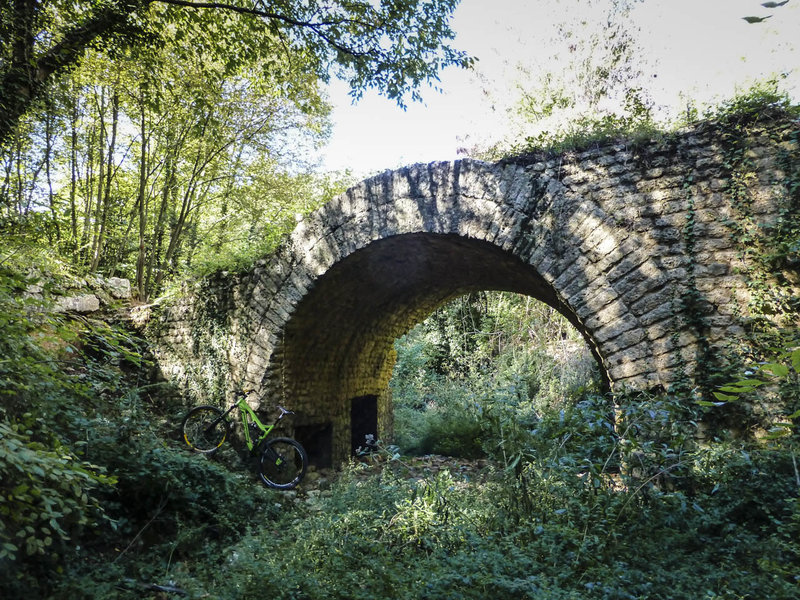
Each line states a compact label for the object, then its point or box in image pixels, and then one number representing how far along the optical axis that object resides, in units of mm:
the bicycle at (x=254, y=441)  6098
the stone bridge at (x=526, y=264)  4094
